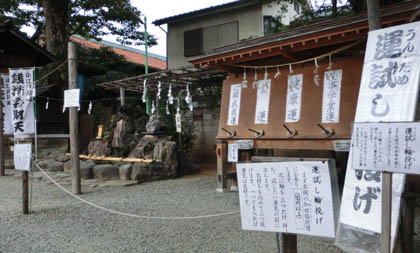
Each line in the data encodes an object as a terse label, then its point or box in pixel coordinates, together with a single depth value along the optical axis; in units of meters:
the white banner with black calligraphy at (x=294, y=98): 6.40
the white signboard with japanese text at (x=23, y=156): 6.25
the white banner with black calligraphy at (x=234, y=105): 7.47
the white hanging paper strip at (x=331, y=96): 5.86
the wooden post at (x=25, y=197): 6.23
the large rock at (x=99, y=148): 12.49
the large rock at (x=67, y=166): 11.88
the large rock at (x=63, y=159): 12.36
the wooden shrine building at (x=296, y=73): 5.57
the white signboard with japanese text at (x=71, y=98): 7.61
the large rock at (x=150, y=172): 10.16
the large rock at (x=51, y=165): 11.98
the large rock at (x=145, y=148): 11.41
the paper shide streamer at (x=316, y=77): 6.02
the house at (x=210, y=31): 15.43
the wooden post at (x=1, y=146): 11.47
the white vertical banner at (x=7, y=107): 10.74
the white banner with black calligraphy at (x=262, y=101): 6.92
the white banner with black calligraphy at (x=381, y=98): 2.87
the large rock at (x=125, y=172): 10.25
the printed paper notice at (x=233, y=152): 7.34
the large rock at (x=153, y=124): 12.15
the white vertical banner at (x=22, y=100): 7.13
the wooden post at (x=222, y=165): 7.71
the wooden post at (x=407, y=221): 3.48
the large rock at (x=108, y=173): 10.37
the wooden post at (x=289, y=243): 2.83
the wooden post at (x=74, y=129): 8.00
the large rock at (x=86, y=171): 10.56
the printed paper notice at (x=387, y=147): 2.31
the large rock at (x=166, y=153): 10.95
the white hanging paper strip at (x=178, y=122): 11.59
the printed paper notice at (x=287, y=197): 2.65
